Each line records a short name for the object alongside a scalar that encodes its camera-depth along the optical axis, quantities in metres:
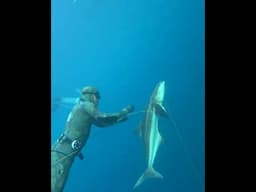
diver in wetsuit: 2.54
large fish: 2.55
